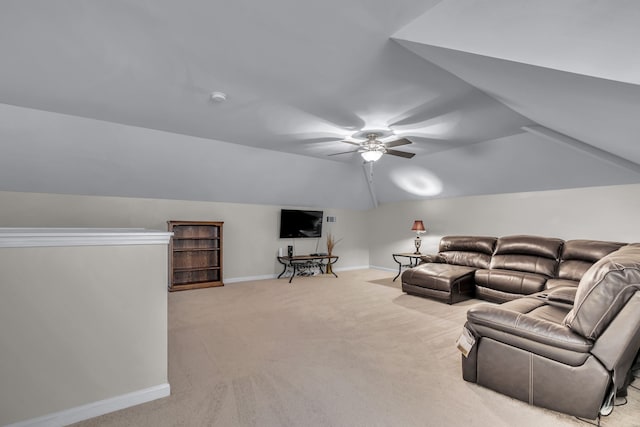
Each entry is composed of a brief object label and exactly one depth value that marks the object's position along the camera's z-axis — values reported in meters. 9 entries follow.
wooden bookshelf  5.41
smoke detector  3.03
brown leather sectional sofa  1.77
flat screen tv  6.67
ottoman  4.54
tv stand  6.41
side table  6.03
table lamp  6.20
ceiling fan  4.05
